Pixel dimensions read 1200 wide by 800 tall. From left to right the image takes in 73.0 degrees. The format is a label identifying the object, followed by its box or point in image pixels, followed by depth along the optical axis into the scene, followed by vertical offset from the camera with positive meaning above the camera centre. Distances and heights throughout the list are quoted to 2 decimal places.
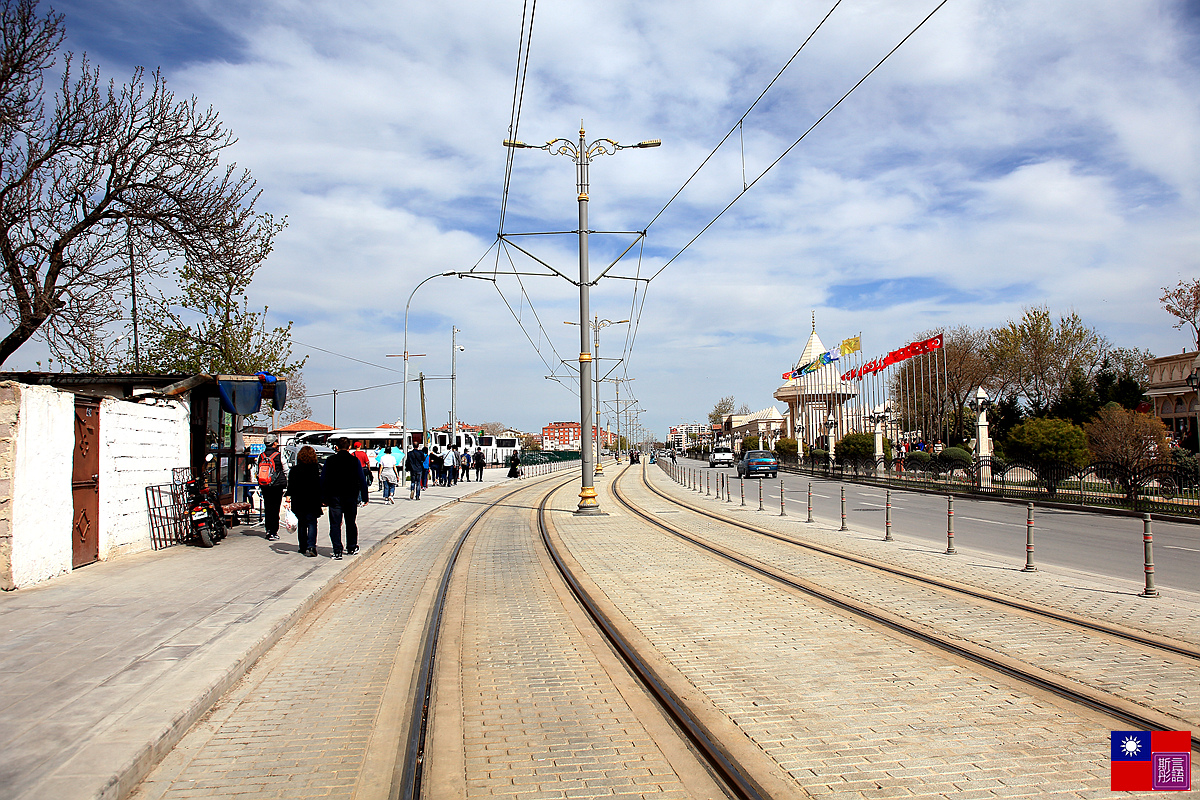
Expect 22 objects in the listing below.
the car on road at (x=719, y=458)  77.56 -2.30
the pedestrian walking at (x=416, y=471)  27.61 -1.16
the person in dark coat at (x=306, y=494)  12.39 -0.85
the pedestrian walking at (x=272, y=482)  14.21 -0.79
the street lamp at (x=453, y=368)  57.50 +4.91
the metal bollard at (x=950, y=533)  13.46 -1.68
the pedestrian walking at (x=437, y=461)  37.12 -1.11
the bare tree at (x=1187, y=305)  42.66 +6.63
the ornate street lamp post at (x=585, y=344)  21.50 +2.47
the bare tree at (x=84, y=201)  13.54 +4.50
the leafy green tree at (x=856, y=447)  47.86 -0.87
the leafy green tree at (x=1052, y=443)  25.61 -0.36
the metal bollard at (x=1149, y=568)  9.24 -1.57
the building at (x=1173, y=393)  45.84 +2.22
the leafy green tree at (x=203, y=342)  28.39 +3.46
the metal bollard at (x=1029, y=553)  11.28 -1.70
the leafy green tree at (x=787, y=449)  71.14 -1.40
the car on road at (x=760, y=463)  50.52 -1.83
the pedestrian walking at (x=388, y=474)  26.05 -1.18
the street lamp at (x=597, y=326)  50.06 +6.74
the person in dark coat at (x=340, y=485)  12.16 -0.71
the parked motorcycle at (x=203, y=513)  13.39 -1.24
